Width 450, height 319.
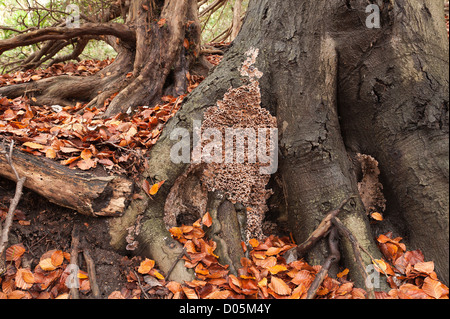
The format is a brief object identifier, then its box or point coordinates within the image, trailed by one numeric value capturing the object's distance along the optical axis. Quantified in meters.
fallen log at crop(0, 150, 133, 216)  1.93
